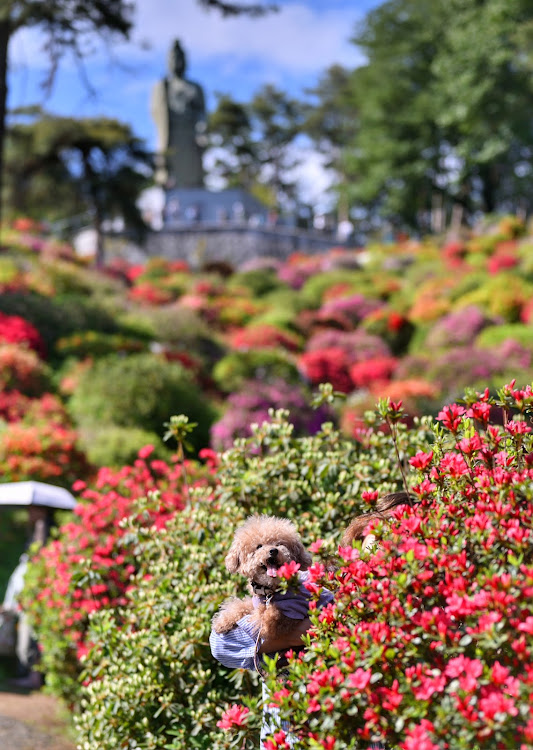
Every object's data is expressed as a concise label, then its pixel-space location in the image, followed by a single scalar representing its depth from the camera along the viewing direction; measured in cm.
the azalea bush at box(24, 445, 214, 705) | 507
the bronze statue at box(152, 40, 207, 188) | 3922
